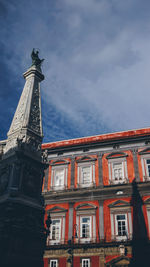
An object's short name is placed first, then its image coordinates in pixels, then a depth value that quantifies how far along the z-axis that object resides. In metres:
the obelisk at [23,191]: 8.58
